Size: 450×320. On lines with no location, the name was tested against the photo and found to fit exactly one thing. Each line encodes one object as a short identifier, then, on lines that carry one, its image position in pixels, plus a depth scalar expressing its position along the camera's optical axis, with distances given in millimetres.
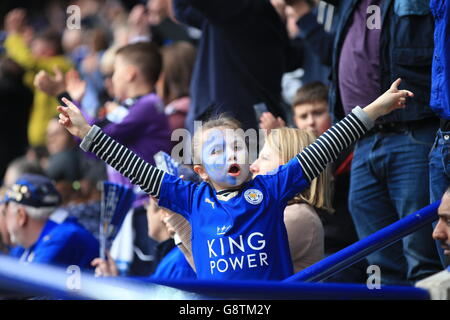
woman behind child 8883
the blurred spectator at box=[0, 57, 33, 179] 18516
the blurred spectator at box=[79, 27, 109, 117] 17950
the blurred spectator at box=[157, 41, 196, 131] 14000
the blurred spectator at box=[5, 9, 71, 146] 18609
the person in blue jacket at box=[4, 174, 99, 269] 11805
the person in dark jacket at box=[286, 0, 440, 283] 9094
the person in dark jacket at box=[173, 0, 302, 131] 12102
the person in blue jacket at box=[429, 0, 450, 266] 8078
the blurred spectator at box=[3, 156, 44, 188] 15789
